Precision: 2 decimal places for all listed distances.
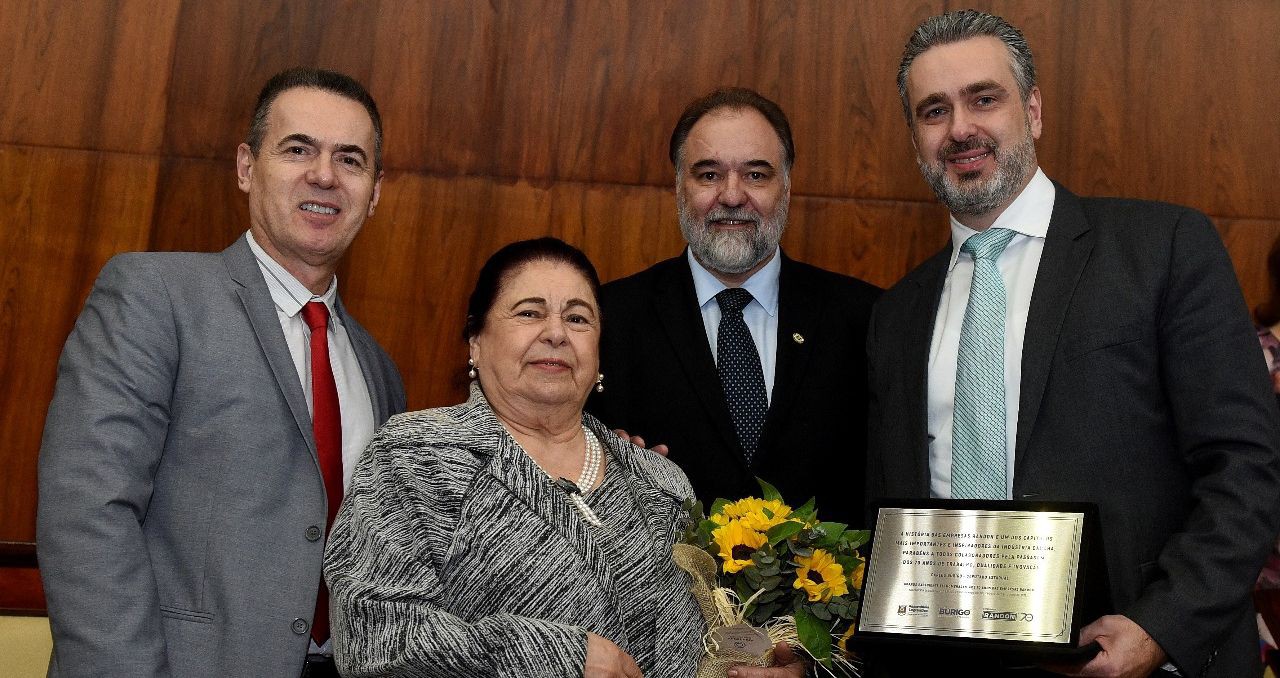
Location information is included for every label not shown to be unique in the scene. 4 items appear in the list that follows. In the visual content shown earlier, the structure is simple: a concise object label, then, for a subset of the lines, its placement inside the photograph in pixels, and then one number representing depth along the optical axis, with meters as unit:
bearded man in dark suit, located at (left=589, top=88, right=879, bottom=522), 2.86
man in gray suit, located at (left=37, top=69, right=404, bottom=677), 2.11
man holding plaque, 2.10
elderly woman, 1.98
